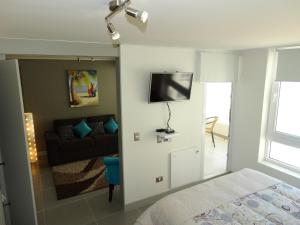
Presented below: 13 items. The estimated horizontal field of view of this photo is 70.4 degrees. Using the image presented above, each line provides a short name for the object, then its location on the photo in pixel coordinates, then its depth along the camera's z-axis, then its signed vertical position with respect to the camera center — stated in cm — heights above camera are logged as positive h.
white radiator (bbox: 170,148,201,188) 350 -144
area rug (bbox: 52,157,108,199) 372 -183
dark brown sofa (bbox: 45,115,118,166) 458 -144
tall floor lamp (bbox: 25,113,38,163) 478 -114
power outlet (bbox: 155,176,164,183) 338 -154
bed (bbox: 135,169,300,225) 196 -124
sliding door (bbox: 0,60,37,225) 204 -69
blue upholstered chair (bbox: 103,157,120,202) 326 -134
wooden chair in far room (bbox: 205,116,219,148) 586 -115
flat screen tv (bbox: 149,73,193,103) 296 -7
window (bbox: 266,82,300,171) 326 -69
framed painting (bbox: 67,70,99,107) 531 -13
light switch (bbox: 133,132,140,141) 305 -77
